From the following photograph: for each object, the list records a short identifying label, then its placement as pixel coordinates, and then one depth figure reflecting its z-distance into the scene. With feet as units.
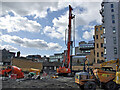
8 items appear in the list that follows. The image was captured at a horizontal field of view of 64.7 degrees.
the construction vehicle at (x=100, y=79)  33.45
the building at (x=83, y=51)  147.90
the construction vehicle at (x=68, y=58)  73.10
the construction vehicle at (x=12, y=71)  59.19
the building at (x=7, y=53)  194.49
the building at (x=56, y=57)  240.90
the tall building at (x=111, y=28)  103.99
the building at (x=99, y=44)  128.07
